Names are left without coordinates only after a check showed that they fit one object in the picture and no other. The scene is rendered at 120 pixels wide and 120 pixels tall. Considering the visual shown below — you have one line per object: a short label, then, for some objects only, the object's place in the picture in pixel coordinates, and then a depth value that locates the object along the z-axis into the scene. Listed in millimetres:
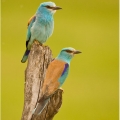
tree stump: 6387
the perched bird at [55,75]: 6289
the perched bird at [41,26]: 6988
